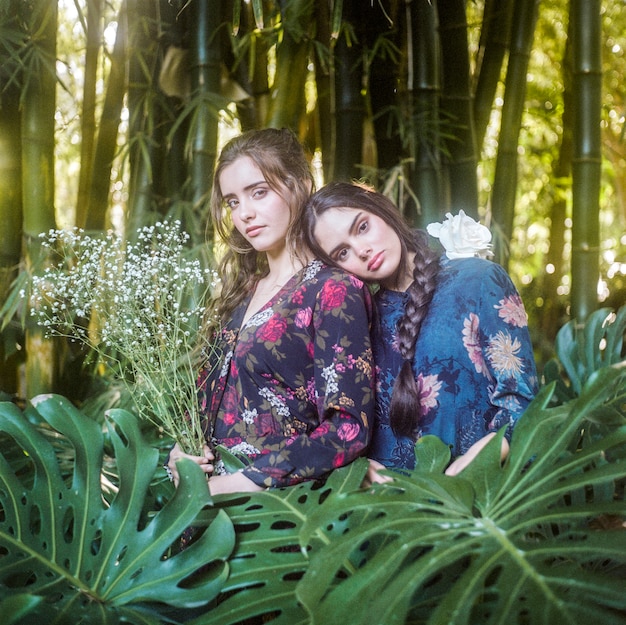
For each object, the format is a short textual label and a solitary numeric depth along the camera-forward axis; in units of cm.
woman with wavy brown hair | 115
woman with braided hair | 121
